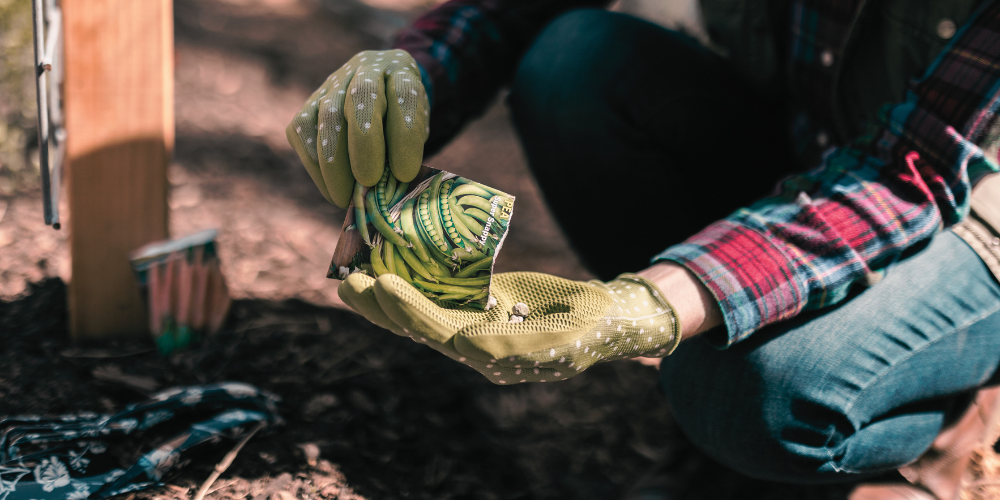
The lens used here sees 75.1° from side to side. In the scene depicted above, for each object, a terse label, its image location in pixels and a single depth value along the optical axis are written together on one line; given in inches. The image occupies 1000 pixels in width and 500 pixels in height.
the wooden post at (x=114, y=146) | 40.1
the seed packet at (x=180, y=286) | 42.7
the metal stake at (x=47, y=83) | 35.6
